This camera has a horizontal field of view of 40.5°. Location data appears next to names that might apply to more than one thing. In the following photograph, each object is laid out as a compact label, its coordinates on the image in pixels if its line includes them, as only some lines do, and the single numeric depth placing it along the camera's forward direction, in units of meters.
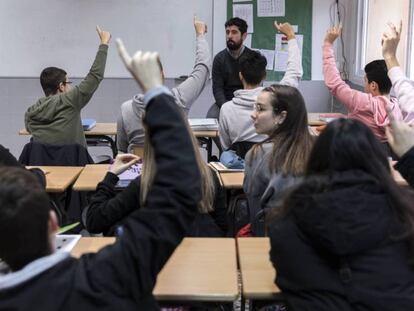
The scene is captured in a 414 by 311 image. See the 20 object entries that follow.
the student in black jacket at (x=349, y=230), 1.44
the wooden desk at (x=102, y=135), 4.91
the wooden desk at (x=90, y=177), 3.05
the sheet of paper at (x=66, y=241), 1.97
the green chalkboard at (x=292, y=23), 6.27
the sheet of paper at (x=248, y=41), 6.38
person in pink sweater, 3.66
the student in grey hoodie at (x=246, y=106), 3.71
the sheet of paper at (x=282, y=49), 6.36
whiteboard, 6.18
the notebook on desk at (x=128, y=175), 2.93
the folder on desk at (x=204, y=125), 4.70
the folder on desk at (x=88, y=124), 4.99
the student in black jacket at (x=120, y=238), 1.11
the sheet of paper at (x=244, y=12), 6.27
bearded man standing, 5.50
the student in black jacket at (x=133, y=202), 2.17
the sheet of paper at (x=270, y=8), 6.26
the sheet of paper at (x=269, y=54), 6.41
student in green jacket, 3.93
